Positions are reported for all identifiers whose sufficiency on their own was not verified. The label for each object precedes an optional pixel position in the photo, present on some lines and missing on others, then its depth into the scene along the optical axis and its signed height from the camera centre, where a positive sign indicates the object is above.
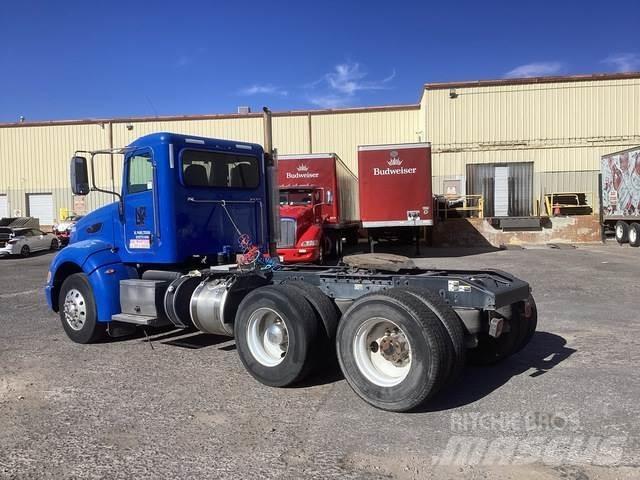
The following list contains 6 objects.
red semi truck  14.66 +0.30
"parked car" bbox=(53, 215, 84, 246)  26.64 -0.35
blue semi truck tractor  4.63 -0.71
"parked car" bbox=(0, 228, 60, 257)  22.25 -0.74
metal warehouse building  27.92 +3.97
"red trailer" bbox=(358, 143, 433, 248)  18.14 +0.95
